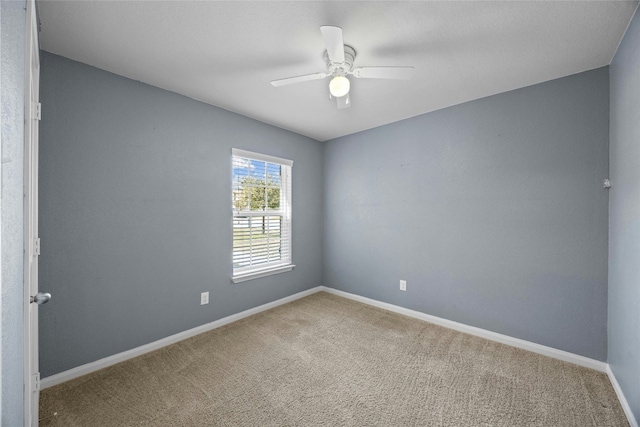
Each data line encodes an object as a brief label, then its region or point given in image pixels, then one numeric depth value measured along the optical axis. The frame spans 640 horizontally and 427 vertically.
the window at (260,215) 3.13
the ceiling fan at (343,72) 1.73
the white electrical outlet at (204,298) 2.75
